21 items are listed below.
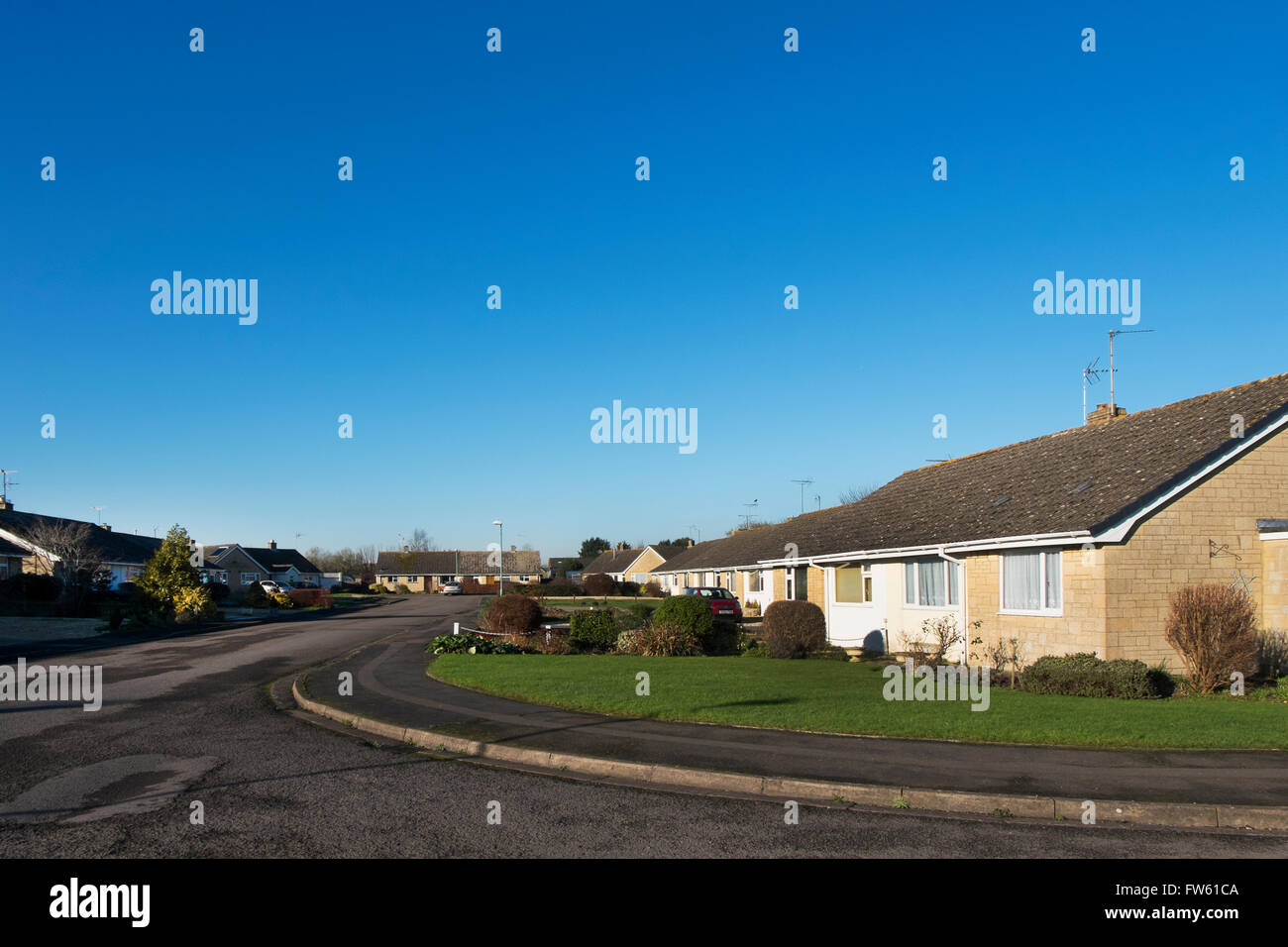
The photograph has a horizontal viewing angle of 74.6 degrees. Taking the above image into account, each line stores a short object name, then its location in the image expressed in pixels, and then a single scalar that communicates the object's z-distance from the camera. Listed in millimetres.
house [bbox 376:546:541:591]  102938
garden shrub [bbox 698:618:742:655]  22048
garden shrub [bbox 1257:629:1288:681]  14227
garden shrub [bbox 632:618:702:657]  21281
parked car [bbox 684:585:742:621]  34625
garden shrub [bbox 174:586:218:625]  36094
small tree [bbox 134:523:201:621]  36656
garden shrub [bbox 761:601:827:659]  20828
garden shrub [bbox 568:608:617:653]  22641
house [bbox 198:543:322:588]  81500
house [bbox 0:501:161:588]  50156
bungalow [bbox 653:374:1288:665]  14250
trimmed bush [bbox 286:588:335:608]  54656
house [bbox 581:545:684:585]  90875
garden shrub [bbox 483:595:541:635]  25641
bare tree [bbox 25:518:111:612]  40312
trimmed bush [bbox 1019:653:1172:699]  12914
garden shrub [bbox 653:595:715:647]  21531
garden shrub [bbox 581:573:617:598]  72750
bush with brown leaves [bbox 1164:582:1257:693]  13250
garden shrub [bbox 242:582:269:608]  50250
